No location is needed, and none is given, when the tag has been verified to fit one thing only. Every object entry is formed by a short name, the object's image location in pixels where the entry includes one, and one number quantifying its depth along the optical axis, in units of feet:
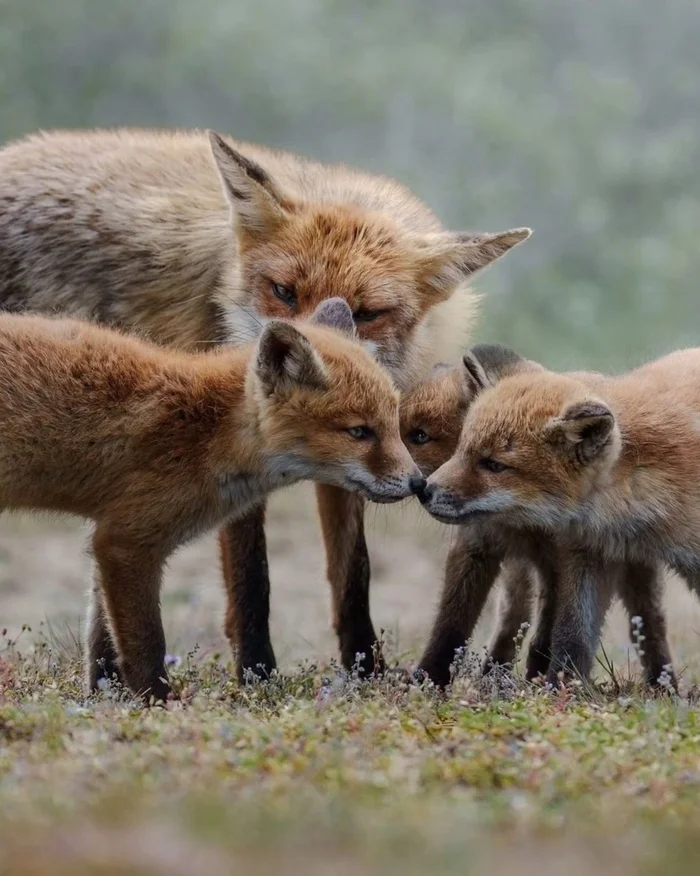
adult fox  49.01
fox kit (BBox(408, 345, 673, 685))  46.01
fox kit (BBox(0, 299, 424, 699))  40.42
